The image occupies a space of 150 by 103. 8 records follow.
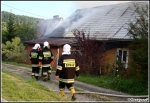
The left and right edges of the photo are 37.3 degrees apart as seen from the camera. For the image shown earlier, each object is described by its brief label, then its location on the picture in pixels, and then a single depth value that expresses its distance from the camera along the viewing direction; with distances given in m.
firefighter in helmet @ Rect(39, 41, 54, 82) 9.23
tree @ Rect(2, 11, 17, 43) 21.91
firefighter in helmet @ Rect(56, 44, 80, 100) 6.48
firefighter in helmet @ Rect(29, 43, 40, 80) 9.66
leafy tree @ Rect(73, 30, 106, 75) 11.75
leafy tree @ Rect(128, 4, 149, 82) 8.12
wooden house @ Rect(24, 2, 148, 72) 12.62
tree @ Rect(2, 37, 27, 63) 19.08
